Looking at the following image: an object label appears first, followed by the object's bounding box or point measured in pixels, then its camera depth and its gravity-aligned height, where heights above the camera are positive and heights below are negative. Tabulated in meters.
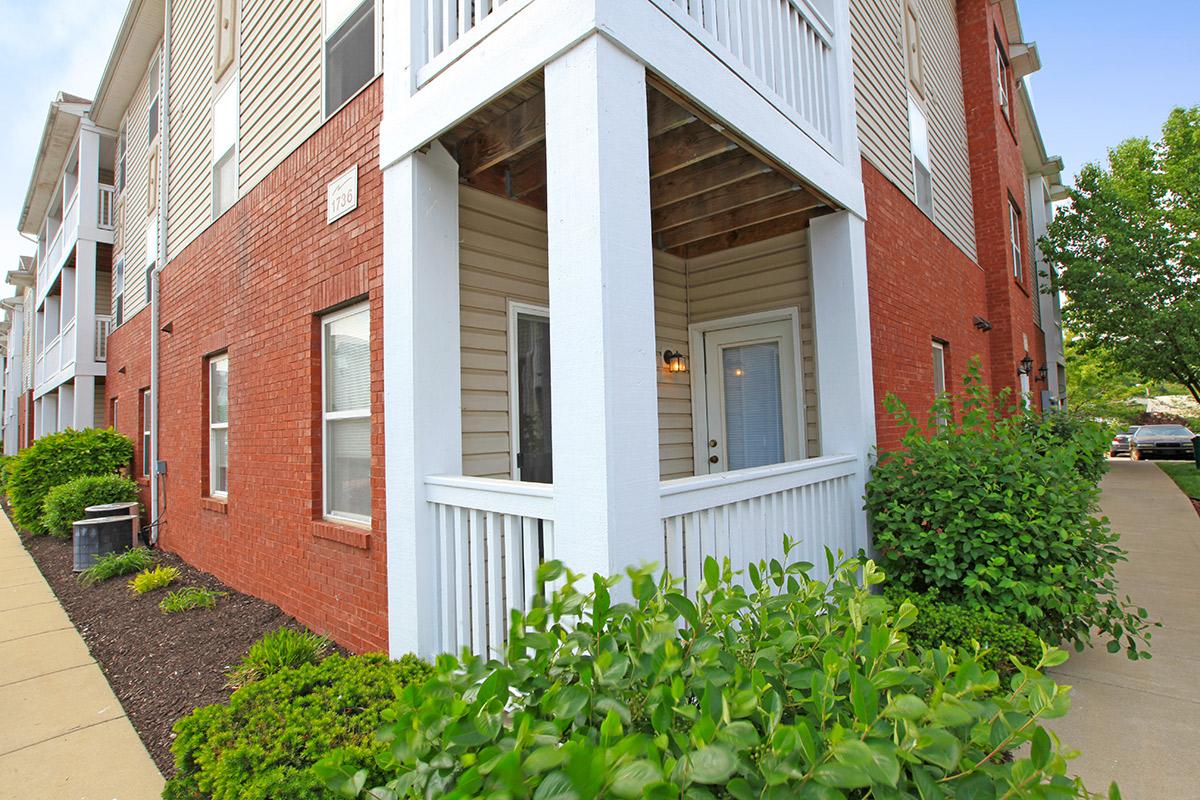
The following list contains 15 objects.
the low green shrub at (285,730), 2.19 -1.22
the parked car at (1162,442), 20.14 -1.27
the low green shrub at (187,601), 5.10 -1.43
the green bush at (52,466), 9.52 -0.40
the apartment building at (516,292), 2.48 +0.98
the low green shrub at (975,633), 3.20 -1.22
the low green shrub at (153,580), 5.75 -1.39
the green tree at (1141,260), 13.91 +3.49
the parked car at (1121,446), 23.44 -1.56
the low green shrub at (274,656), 3.40 -1.30
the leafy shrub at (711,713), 1.01 -0.59
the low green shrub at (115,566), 6.37 -1.40
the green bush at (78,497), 8.47 -0.83
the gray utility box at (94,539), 6.92 -1.17
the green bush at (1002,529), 3.40 -0.72
